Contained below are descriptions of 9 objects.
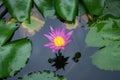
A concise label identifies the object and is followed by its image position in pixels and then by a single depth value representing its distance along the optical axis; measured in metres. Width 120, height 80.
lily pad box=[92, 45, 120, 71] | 1.38
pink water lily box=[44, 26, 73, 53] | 1.50
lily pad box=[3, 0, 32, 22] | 1.56
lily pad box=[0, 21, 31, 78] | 1.42
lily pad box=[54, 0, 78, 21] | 1.52
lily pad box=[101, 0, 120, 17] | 1.57
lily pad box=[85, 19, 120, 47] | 1.46
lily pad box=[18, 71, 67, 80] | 1.38
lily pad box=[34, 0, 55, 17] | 1.57
